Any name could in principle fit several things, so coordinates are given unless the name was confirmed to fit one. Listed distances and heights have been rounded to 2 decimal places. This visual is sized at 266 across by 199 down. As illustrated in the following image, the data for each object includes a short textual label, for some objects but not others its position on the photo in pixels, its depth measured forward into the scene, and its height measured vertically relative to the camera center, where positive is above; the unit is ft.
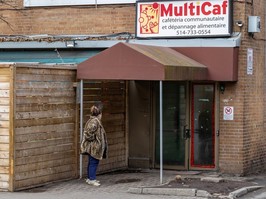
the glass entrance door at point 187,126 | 53.42 -0.77
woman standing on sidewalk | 44.73 -1.56
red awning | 43.83 +3.53
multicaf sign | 51.65 +7.91
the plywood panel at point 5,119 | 41.70 -0.24
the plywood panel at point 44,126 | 42.42 -0.71
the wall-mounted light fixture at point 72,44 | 56.18 +6.15
